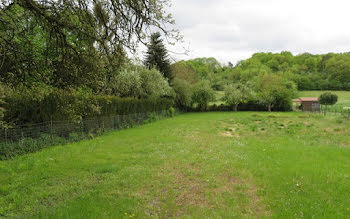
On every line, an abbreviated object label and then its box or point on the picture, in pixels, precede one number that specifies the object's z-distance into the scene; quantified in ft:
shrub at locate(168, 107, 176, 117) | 124.75
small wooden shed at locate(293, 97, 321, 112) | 185.43
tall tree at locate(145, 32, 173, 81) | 118.98
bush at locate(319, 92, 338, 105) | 142.51
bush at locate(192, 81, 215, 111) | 165.27
